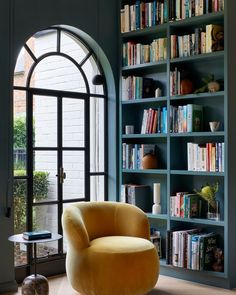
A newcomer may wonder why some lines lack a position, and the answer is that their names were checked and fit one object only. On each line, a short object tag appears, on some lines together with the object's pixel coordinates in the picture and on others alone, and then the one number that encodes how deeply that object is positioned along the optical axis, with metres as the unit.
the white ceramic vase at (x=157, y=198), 5.20
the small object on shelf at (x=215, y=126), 4.75
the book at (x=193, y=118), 4.89
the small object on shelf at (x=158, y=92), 5.27
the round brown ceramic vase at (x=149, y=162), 5.27
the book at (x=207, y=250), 4.72
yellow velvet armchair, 4.01
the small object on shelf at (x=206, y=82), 4.87
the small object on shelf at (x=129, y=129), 5.51
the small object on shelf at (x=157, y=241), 5.22
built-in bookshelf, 4.73
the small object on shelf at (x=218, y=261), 4.70
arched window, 4.88
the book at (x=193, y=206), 4.90
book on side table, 3.98
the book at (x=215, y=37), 4.72
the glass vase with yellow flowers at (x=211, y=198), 4.76
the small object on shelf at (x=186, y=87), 4.98
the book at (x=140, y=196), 5.37
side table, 4.00
